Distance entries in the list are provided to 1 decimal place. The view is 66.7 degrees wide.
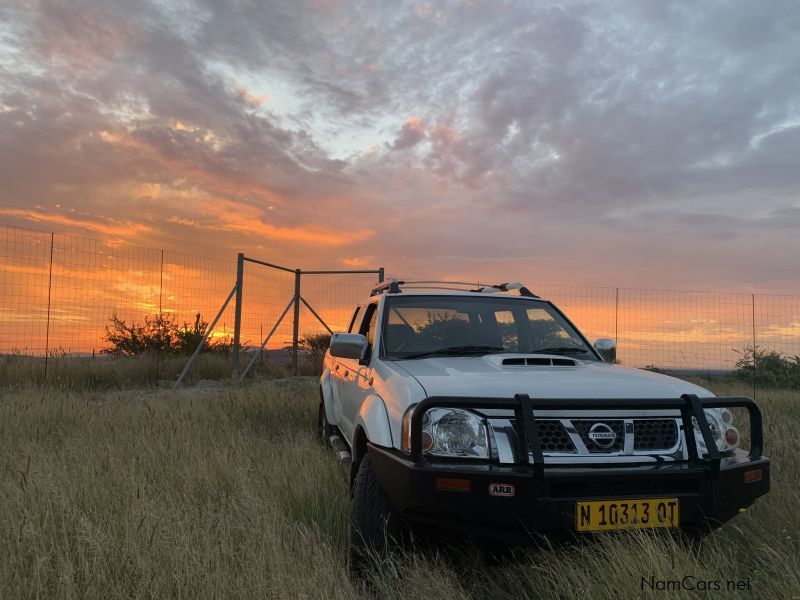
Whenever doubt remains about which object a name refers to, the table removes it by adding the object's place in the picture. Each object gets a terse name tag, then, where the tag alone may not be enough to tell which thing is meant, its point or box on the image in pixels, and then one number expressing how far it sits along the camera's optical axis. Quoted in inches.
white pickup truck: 110.5
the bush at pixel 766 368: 691.4
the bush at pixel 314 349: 602.9
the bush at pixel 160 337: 671.8
